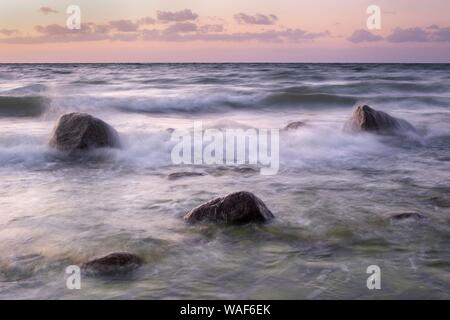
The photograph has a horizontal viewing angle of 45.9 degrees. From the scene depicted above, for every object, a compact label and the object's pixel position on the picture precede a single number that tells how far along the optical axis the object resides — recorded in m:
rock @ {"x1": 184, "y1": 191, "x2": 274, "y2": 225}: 4.41
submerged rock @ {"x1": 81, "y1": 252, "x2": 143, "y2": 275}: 3.50
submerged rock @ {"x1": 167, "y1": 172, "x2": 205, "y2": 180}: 6.44
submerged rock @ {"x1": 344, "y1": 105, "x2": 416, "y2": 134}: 9.65
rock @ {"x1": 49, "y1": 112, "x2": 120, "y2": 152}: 7.86
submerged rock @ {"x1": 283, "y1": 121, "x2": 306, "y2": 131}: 10.30
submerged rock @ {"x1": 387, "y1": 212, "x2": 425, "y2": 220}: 4.58
